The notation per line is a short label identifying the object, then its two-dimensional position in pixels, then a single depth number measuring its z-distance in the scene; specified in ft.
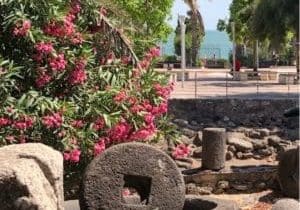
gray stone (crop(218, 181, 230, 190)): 53.00
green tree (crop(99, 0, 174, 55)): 97.91
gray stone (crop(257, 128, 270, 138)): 79.48
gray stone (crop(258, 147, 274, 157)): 68.33
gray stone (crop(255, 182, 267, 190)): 52.31
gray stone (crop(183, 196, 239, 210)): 26.27
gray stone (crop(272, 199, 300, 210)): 22.98
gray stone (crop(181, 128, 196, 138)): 80.79
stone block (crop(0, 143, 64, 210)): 15.29
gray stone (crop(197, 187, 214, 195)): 52.03
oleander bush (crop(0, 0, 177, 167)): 24.13
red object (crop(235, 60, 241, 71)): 140.70
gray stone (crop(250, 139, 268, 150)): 70.85
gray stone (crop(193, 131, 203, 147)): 73.93
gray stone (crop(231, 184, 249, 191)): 52.80
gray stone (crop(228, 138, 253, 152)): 68.69
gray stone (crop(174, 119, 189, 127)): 87.25
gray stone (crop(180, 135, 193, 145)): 72.87
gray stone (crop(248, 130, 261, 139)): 79.71
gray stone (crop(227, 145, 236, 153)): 67.72
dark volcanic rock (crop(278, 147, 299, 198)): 45.75
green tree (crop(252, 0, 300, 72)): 89.25
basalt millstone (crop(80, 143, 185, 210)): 22.99
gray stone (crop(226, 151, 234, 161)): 65.11
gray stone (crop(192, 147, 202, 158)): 66.44
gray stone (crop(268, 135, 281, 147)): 72.28
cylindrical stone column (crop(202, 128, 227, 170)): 54.60
